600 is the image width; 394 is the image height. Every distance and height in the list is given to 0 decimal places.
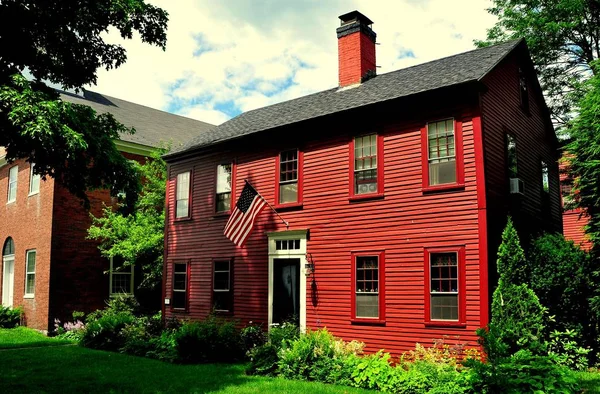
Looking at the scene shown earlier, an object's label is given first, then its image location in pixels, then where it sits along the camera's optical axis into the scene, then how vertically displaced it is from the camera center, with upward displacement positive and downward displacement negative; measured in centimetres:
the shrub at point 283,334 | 1263 -177
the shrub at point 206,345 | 1381 -219
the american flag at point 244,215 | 1412 +127
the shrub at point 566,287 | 1186 -54
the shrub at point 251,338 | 1408 -204
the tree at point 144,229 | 1994 +123
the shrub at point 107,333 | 1619 -226
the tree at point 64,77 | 1062 +456
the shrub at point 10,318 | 2181 -238
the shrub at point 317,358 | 1106 -208
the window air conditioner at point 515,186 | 1287 +189
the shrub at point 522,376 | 842 -185
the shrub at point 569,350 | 1153 -192
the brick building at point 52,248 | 2059 +51
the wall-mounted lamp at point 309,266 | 1408 -10
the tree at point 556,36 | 2311 +1032
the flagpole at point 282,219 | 1491 +122
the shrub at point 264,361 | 1180 -224
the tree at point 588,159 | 1280 +264
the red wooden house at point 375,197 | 1173 +171
